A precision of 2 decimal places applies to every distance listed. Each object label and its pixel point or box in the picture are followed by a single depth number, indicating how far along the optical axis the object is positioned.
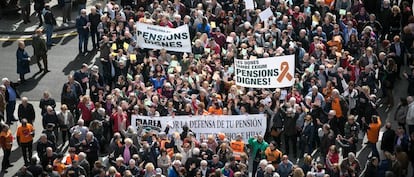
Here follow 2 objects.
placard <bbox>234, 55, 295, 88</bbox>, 31.42
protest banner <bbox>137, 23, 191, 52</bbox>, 35.28
